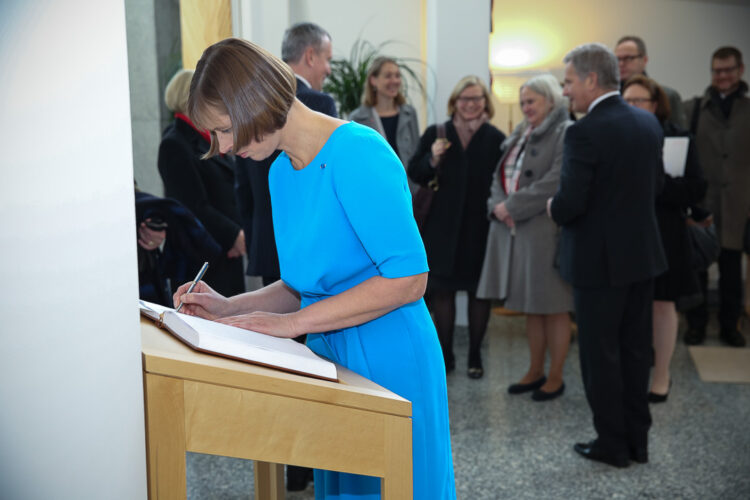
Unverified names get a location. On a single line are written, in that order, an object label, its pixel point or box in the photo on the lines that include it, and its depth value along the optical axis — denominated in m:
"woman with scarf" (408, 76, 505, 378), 3.66
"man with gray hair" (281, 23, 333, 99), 2.44
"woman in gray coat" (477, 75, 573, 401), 3.30
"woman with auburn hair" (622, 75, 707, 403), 3.00
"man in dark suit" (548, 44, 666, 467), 2.42
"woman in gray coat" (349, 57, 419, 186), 3.89
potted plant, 4.32
